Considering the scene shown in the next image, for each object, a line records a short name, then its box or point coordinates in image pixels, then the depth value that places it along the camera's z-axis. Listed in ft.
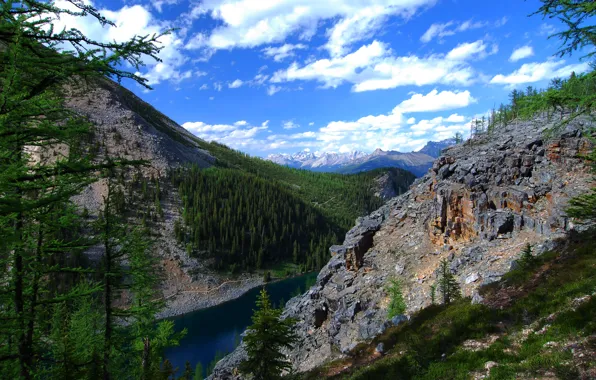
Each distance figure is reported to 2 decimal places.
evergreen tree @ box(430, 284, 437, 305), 101.43
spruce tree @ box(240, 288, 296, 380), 63.52
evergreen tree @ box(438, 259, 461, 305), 92.22
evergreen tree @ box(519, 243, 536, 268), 71.97
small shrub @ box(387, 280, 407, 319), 103.14
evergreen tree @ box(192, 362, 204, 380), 163.00
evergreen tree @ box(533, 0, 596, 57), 30.58
